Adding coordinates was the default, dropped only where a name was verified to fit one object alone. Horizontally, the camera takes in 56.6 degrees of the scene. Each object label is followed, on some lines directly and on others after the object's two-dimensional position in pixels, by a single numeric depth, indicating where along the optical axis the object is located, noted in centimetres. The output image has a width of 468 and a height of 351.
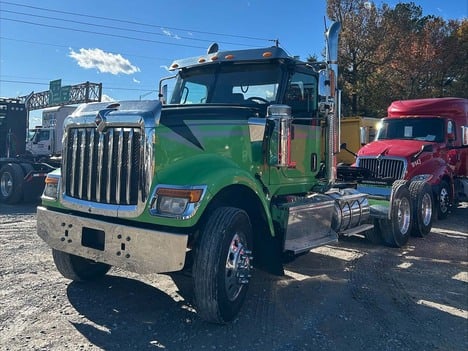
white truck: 1992
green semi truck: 357
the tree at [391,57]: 2675
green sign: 3897
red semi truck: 903
